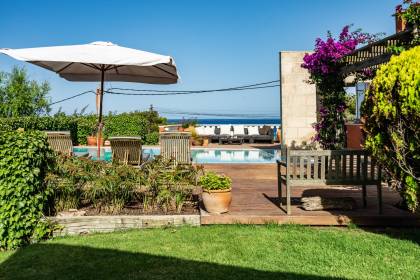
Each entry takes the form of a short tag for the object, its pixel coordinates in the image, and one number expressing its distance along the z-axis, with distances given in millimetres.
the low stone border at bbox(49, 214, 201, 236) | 4535
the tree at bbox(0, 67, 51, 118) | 24078
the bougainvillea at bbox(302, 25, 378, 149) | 7871
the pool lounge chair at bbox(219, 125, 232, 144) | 20594
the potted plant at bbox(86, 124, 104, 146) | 18047
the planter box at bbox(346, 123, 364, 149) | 11164
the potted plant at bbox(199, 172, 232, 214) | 4781
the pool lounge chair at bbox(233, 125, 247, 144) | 20652
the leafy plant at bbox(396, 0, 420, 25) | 4953
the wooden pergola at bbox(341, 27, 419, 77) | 5227
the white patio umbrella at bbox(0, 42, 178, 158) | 6191
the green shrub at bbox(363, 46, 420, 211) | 3418
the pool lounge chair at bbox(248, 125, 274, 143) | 20453
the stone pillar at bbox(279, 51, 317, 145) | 12953
